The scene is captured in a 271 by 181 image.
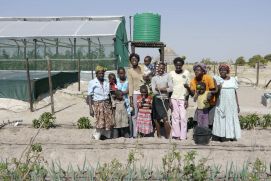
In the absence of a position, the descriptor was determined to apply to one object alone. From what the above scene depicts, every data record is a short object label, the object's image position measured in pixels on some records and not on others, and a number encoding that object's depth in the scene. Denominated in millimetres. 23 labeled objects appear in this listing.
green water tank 16381
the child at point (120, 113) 5891
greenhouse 16609
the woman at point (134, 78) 5684
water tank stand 16094
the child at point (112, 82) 5836
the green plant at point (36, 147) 3338
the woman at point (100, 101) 5641
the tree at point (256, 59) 40062
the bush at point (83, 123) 6799
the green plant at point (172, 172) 3195
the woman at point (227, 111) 5559
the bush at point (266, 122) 6676
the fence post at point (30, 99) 9742
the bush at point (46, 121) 6744
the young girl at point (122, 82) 5742
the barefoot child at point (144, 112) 5781
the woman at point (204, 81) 5403
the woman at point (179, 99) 5645
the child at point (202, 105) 5516
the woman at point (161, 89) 5617
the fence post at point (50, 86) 9060
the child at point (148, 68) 5836
